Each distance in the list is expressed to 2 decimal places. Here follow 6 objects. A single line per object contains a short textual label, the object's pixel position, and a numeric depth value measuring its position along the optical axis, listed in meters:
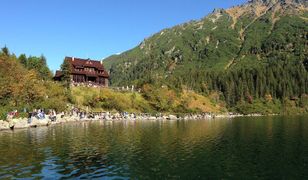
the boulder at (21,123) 52.22
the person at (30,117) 55.05
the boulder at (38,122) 55.45
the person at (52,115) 63.32
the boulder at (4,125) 50.12
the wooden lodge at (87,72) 100.56
